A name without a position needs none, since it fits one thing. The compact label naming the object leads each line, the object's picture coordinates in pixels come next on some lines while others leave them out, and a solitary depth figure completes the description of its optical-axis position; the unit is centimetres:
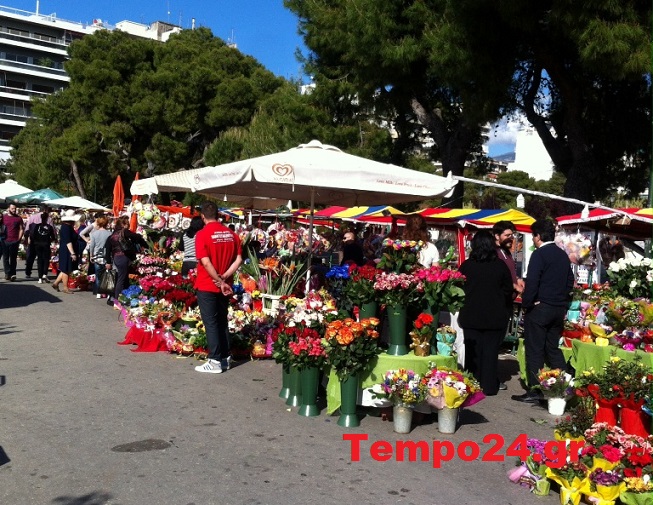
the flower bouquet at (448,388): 536
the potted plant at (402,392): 532
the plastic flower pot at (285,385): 628
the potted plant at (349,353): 554
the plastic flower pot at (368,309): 594
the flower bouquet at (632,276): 673
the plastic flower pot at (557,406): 641
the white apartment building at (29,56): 8600
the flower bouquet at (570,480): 413
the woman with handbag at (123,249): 1269
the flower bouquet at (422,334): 568
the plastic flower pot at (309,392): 588
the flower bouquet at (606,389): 502
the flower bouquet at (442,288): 582
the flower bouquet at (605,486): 402
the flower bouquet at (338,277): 704
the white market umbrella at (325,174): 711
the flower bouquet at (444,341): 592
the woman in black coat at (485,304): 669
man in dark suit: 654
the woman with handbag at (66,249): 1475
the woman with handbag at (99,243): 1363
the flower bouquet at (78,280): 1538
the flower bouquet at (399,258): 596
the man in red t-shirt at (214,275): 732
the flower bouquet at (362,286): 588
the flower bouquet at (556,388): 639
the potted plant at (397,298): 578
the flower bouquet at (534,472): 434
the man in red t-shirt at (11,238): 1612
